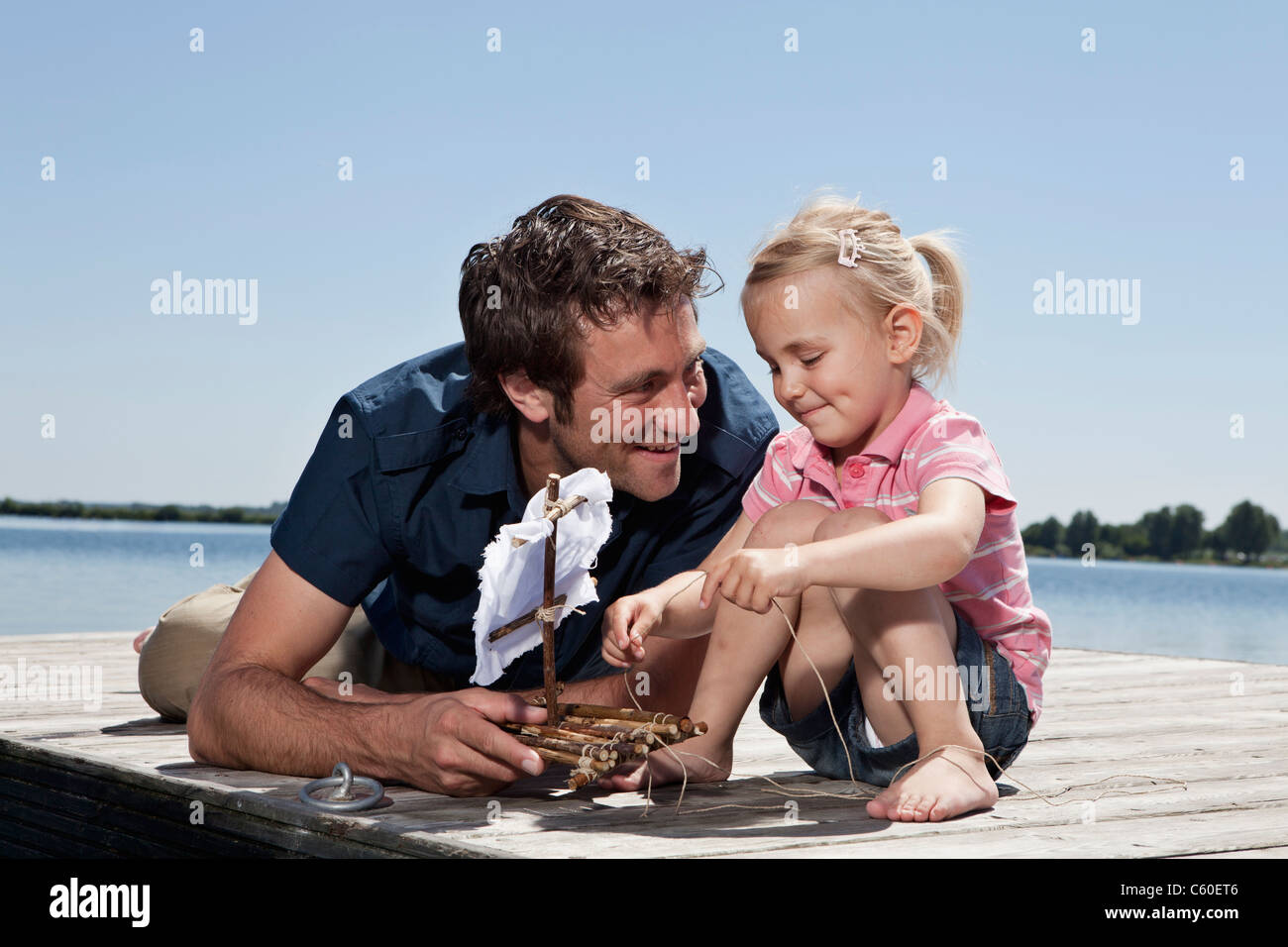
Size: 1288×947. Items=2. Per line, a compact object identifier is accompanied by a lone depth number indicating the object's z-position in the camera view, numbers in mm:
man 2721
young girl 2285
